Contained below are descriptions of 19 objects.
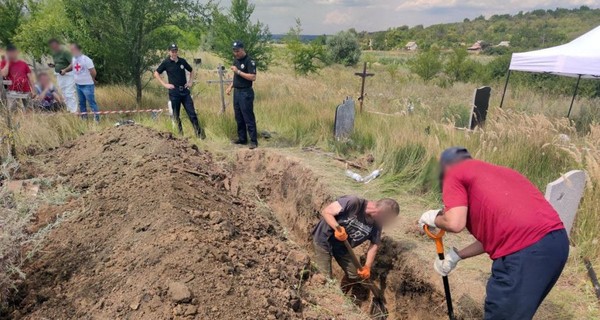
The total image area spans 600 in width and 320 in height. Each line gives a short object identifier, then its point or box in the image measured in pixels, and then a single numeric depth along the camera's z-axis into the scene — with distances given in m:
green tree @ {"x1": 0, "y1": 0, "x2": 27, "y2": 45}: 12.38
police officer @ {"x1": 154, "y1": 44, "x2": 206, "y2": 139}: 7.43
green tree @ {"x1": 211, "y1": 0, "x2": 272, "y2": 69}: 13.11
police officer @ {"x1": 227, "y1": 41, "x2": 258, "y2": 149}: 7.04
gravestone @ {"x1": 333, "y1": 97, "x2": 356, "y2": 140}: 7.60
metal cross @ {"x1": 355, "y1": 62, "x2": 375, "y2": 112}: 8.99
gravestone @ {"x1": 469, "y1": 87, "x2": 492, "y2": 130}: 8.84
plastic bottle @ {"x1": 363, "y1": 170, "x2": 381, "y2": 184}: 5.93
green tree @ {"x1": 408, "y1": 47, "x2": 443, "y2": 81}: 20.34
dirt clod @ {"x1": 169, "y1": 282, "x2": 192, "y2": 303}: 2.55
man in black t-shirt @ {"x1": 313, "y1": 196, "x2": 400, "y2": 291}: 3.96
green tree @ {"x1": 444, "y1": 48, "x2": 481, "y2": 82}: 20.89
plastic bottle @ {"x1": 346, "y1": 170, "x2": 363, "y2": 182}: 5.93
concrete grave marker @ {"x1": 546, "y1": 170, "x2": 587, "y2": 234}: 3.71
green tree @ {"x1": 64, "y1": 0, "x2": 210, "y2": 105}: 9.05
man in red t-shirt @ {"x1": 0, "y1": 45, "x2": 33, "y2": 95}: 7.53
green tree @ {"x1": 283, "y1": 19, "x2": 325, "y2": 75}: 18.03
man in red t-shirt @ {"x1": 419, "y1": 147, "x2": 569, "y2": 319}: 2.43
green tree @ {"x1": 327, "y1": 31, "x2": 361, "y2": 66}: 31.97
